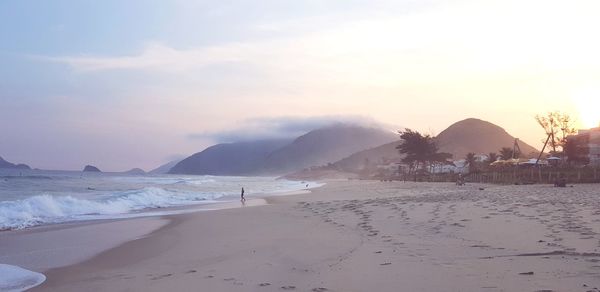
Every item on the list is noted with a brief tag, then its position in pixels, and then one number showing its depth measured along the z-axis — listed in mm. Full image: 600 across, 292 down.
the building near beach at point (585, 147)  61094
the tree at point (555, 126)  69375
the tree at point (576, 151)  61188
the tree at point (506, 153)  74388
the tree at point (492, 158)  78925
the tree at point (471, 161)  71400
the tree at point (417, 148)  79375
